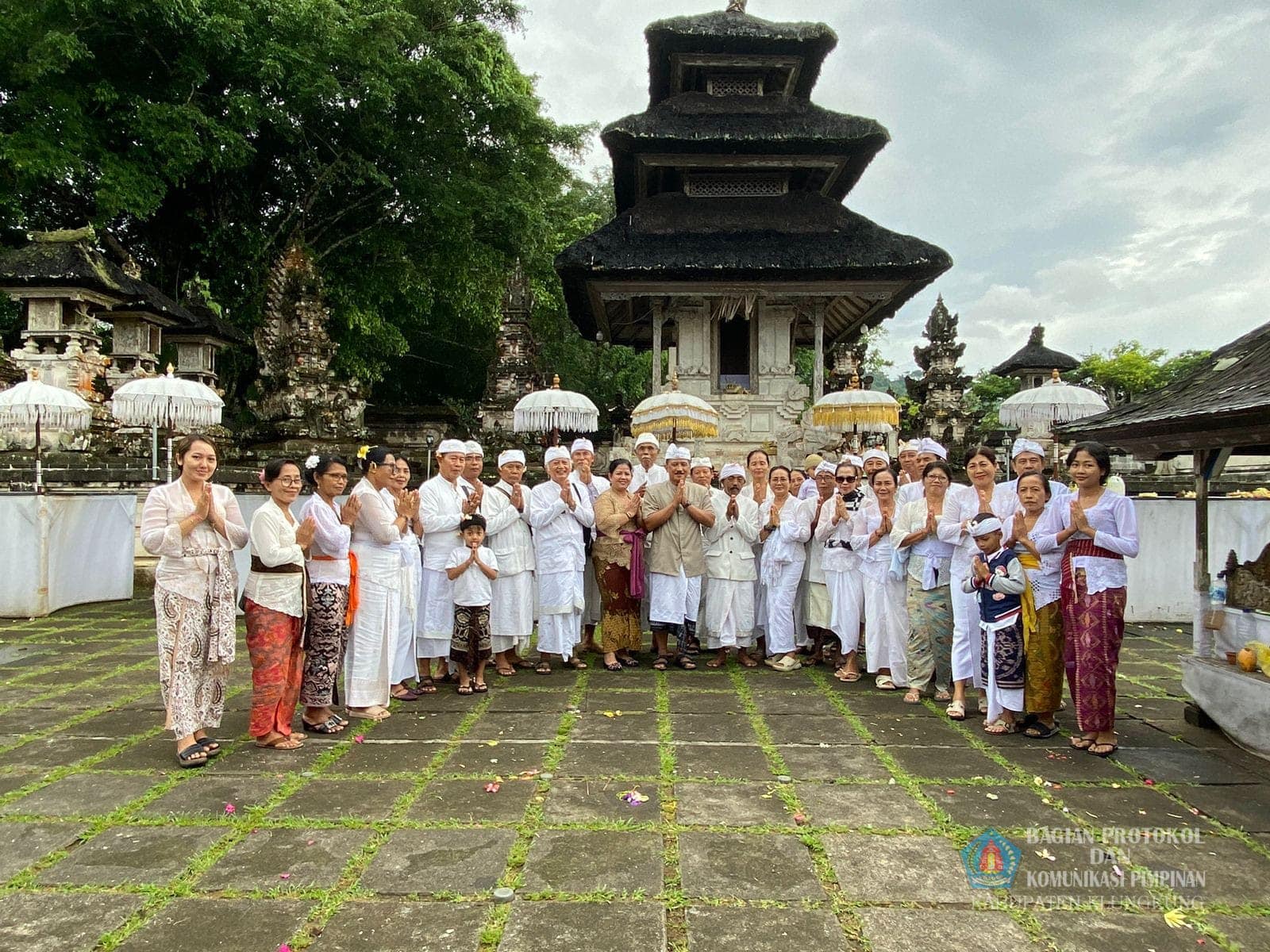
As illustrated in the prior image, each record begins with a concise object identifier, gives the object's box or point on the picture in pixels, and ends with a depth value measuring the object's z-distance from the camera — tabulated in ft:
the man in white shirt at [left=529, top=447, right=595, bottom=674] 20.51
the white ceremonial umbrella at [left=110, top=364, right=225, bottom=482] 31.48
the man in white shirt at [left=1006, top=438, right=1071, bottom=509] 16.43
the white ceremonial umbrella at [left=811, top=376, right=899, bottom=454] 36.96
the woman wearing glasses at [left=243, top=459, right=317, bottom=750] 14.62
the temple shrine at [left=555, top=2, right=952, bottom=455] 44.11
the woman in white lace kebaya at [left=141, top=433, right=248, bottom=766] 13.96
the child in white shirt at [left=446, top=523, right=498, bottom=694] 19.08
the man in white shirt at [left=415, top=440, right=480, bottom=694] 19.20
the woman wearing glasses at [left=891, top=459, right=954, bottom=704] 18.07
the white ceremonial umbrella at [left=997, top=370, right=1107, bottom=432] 34.58
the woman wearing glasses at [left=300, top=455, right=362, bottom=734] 15.58
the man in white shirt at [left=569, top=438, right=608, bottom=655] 22.25
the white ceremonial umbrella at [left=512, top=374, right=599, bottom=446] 36.32
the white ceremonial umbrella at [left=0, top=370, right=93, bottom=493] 31.27
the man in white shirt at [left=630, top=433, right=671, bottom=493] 23.15
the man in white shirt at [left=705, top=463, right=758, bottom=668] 21.76
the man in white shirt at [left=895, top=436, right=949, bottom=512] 19.27
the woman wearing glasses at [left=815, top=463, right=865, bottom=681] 20.62
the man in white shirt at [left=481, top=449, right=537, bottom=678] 20.15
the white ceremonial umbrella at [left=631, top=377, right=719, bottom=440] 32.98
